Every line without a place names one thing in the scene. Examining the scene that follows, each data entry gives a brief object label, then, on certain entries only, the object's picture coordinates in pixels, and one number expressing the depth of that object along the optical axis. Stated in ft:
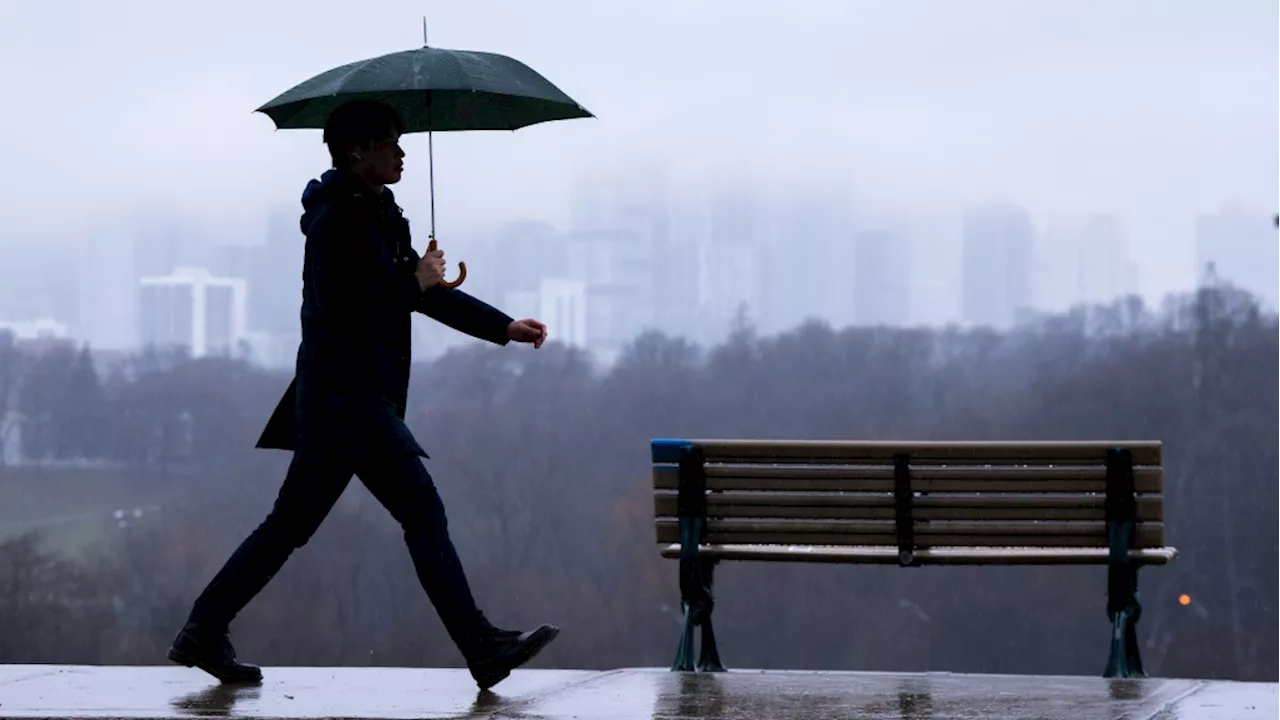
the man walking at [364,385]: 31.40
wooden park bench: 41.42
